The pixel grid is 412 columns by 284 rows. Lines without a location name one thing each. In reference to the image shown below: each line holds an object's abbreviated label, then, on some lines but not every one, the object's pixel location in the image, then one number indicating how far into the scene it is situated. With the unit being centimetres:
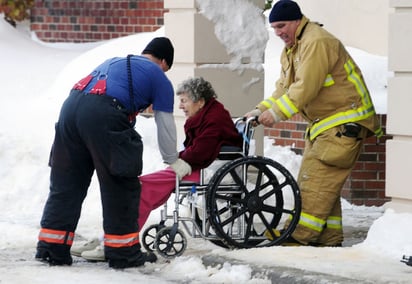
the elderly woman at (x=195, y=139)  1675
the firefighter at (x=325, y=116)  1730
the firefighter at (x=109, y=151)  1585
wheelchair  1658
